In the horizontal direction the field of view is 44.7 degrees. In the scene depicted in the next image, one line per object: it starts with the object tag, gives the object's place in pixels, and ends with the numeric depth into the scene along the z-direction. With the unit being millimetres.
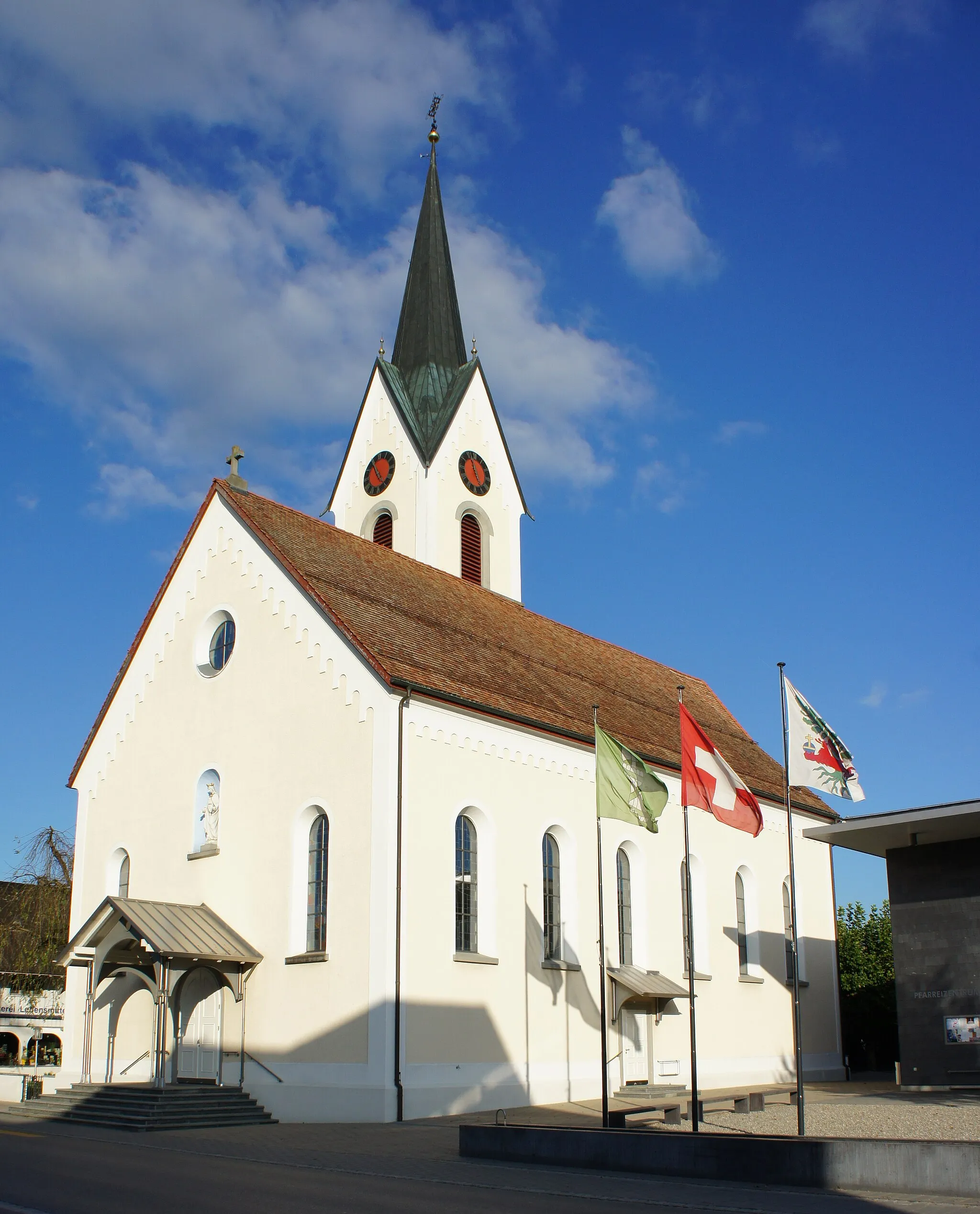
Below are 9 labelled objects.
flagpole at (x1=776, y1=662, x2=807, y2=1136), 15664
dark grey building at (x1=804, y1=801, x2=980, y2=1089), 25078
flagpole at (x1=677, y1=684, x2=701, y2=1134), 16000
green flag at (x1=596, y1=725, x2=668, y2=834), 18734
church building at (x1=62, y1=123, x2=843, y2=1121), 21641
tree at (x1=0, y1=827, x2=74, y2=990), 42250
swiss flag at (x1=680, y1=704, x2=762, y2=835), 18578
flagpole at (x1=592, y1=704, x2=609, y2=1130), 16531
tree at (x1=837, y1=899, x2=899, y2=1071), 40000
